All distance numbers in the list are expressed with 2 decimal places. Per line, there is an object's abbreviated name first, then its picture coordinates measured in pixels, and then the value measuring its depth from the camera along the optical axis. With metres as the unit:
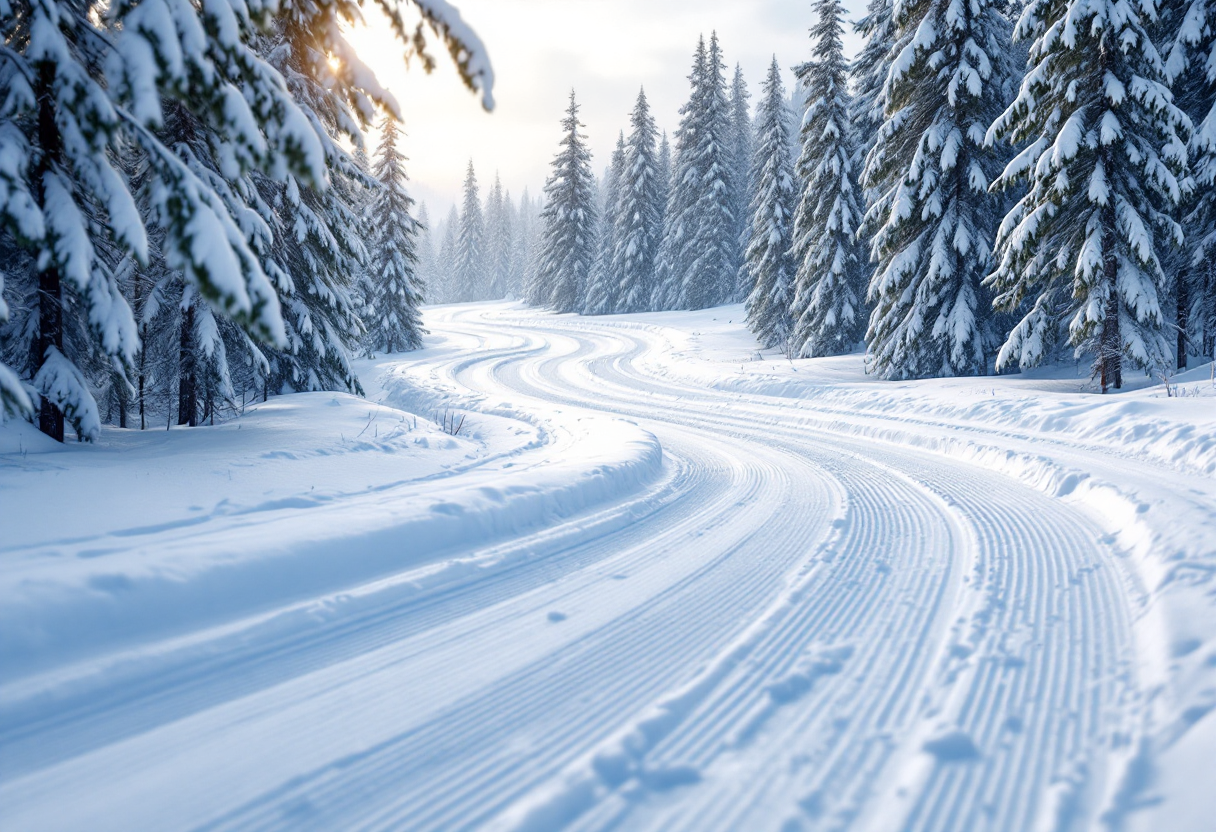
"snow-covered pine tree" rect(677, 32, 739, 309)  40.91
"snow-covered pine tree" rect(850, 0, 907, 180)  22.70
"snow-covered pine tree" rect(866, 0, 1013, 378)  16.05
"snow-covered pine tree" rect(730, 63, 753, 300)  43.66
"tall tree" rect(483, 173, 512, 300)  85.12
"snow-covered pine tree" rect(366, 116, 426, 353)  31.34
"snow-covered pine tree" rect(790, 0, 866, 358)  22.98
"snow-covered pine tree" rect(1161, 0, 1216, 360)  13.62
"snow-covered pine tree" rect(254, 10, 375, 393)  12.34
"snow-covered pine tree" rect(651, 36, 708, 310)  41.75
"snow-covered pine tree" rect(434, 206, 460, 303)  84.15
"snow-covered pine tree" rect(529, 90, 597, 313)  49.62
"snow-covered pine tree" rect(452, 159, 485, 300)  77.25
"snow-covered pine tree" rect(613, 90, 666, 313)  46.88
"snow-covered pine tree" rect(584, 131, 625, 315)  49.00
